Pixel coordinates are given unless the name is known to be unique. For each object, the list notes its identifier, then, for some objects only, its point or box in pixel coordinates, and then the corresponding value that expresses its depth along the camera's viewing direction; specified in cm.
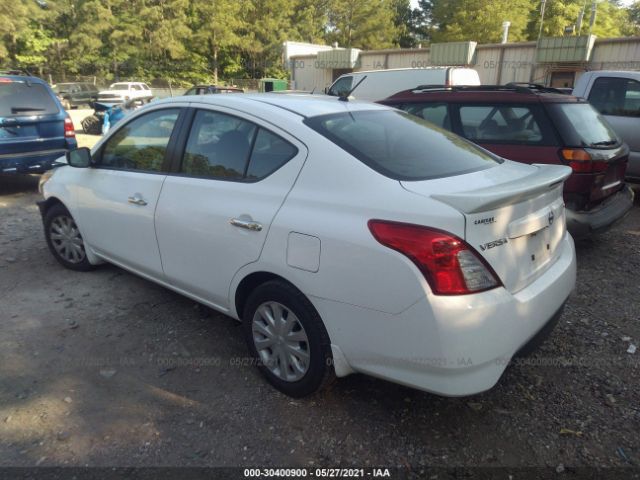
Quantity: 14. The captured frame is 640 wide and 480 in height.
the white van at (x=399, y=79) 1285
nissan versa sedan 208
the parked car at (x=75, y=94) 3177
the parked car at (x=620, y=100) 670
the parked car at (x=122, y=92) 2735
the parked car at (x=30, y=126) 691
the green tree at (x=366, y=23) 4681
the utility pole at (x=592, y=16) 3457
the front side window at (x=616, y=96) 675
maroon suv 441
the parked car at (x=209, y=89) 1239
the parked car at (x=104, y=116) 1459
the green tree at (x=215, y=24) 4200
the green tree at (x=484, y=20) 3794
